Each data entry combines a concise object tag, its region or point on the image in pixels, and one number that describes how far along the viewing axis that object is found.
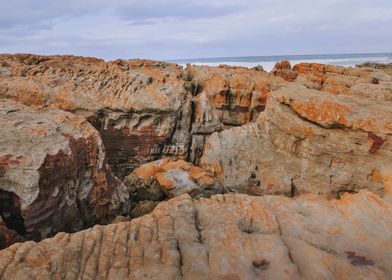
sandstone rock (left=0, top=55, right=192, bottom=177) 11.41
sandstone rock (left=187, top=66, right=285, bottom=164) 14.72
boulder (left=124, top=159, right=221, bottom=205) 9.47
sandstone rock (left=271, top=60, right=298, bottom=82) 17.71
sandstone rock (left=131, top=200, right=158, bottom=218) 8.81
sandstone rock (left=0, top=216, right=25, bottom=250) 5.47
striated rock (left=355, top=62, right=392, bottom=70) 36.50
